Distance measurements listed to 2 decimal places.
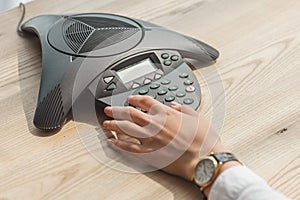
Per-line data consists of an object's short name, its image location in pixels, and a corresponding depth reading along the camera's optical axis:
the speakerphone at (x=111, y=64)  1.15
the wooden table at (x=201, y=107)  1.04
